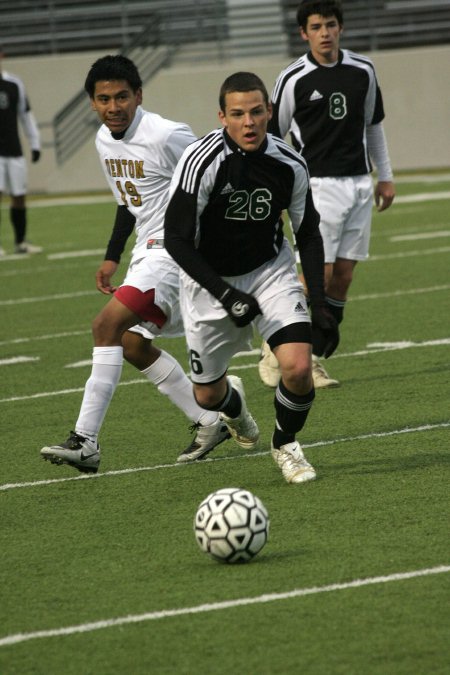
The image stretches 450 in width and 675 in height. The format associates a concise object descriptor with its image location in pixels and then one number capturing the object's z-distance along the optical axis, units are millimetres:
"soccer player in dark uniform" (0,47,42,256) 35656
